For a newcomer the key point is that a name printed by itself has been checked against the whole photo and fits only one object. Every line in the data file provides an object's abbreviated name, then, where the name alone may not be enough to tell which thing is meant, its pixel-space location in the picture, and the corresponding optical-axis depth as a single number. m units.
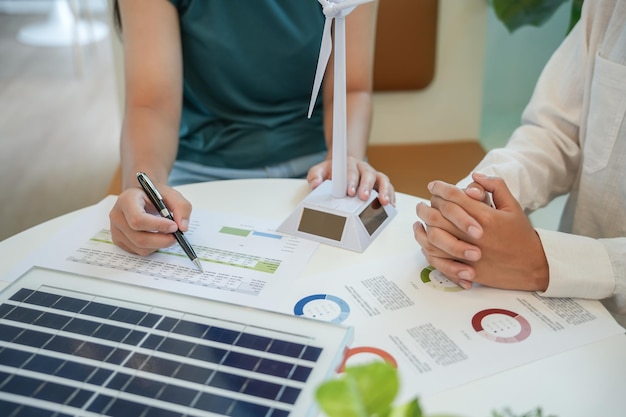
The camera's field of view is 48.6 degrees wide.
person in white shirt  0.84
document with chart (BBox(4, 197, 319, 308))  0.84
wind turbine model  0.89
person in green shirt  1.20
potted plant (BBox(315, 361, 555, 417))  0.37
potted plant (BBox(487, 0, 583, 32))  1.70
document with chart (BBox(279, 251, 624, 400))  0.72
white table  0.67
